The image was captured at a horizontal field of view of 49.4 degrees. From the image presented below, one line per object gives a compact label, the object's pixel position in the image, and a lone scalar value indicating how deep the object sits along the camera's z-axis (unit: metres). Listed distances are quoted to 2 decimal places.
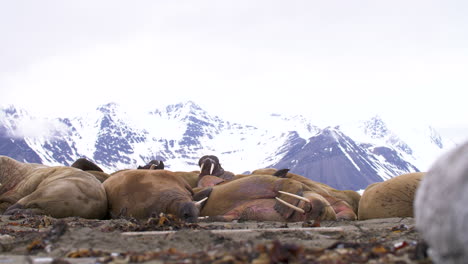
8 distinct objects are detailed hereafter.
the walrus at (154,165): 13.54
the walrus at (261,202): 8.21
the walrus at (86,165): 12.95
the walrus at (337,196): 9.33
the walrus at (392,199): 8.52
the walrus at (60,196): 8.69
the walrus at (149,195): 8.38
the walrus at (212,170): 13.65
